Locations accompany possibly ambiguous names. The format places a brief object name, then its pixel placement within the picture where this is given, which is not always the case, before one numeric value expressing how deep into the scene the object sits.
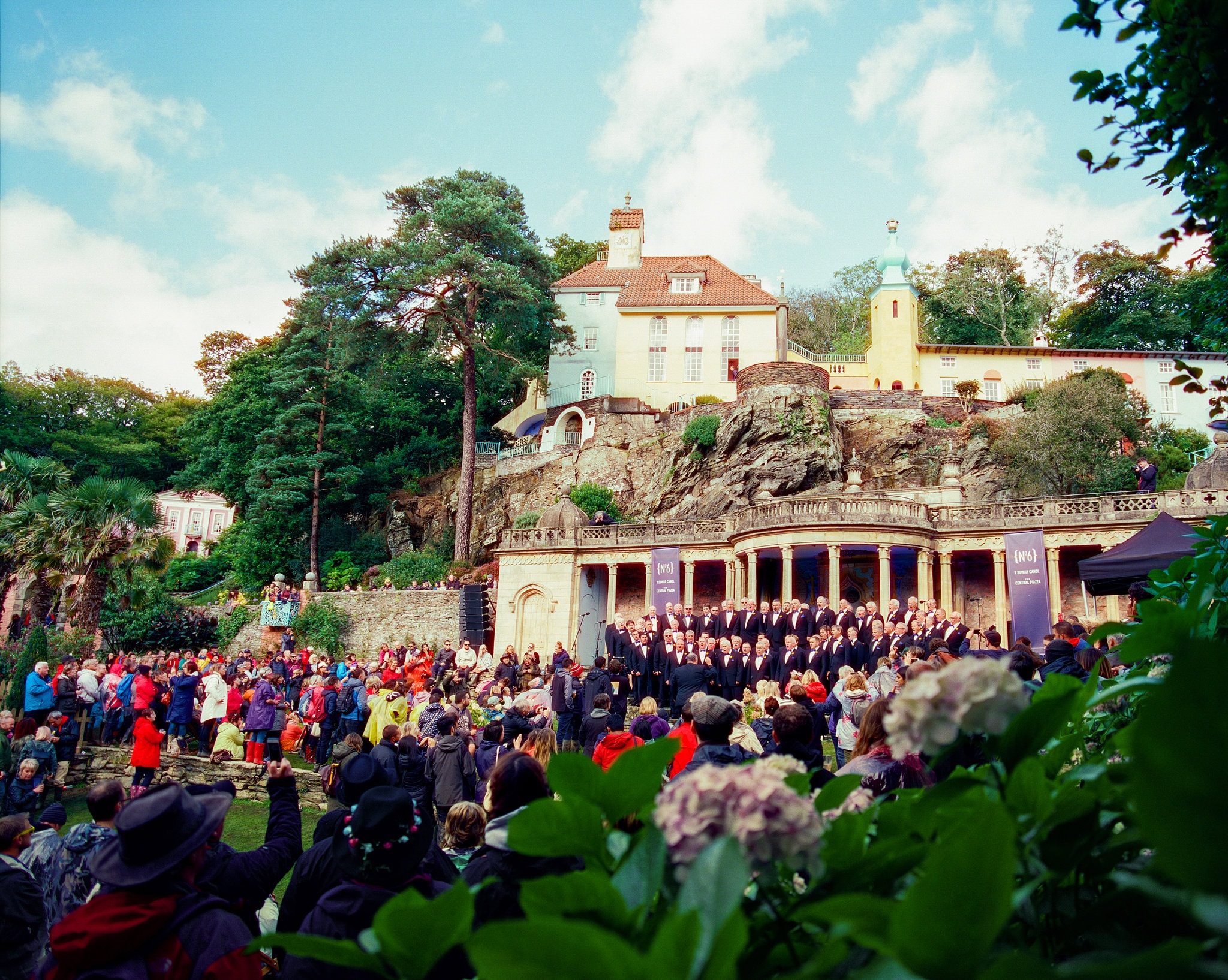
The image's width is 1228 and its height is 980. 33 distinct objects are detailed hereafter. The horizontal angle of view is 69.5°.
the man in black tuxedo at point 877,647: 16.80
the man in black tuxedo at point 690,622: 23.19
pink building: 65.31
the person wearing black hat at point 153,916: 2.71
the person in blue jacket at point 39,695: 14.29
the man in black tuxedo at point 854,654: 16.77
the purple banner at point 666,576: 28.48
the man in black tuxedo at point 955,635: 16.56
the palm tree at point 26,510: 23.63
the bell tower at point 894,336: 44.72
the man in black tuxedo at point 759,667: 17.30
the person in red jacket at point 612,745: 7.47
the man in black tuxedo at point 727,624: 21.81
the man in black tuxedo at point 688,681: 13.32
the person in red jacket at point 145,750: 12.52
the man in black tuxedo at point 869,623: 18.00
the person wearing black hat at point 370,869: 2.97
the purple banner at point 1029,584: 24.23
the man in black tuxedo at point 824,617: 20.23
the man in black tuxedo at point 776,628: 20.92
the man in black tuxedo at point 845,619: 19.77
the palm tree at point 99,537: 24.14
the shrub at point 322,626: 34.47
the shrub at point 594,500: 37.31
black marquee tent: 12.37
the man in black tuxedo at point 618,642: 22.41
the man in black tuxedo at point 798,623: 20.50
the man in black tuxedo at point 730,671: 17.53
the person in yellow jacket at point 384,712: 12.34
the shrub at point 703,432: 37.62
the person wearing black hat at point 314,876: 3.84
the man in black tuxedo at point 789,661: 16.89
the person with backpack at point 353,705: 15.08
